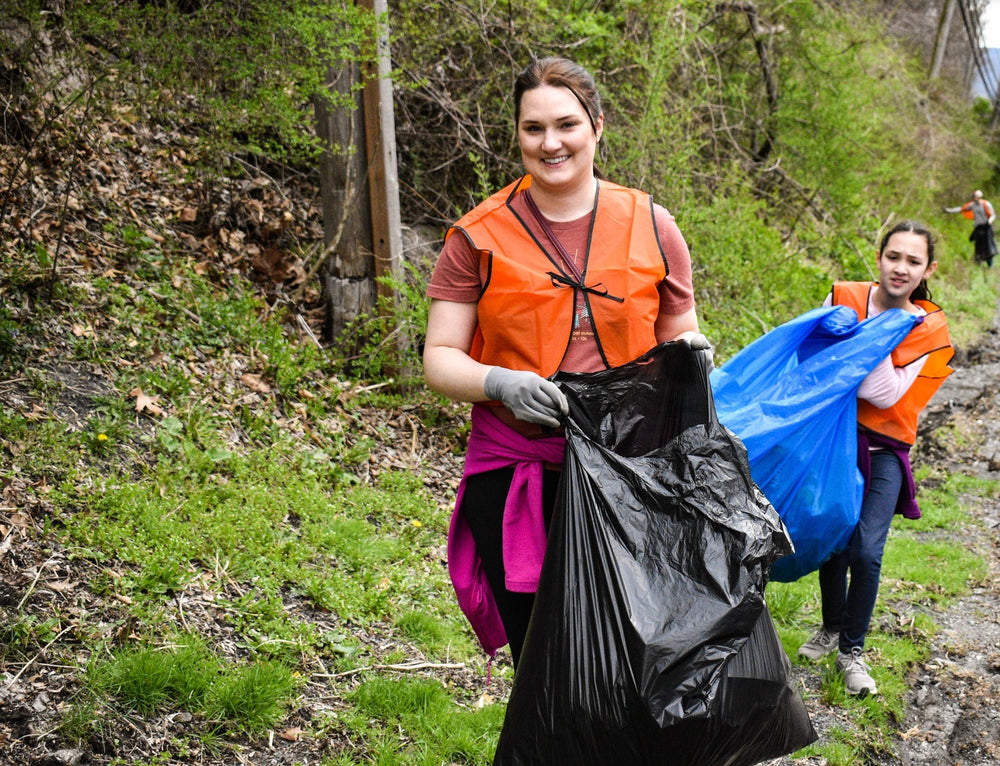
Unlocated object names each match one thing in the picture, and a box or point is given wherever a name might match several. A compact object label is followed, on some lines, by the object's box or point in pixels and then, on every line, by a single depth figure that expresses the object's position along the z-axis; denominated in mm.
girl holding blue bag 3211
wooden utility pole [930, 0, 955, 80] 19709
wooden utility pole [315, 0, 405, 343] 5184
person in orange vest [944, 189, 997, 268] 16219
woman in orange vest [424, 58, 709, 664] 2012
